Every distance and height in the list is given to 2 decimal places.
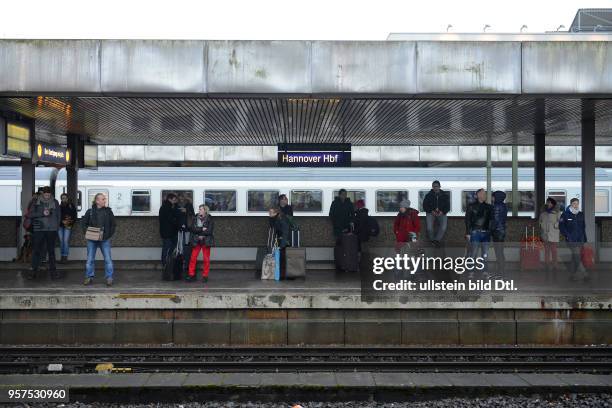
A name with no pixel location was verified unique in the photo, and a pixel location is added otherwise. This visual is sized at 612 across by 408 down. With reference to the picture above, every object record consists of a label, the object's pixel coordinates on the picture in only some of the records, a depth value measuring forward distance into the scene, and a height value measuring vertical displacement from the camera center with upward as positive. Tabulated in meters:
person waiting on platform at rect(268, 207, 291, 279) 12.12 -0.38
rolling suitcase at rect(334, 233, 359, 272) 13.12 -0.85
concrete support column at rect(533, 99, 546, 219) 15.56 +1.13
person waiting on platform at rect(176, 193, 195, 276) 12.23 -0.39
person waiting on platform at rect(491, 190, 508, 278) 11.53 -0.10
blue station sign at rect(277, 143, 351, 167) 14.49 +1.26
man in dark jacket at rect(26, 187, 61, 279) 11.65 -0.25
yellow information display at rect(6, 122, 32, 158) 11.76 +1.35
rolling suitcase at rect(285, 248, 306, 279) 11.98 -0.99
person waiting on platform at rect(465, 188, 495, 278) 11.62 -0.16
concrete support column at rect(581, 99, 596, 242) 12.93 +0.80
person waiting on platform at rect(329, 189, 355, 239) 13.52 -0.04
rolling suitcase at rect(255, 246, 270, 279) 12.51 -0.92
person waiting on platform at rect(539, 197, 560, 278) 12.48 -0.21
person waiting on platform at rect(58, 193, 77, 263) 13.70 -0.22
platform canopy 10.12 +2.23
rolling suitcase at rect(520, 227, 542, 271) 10.51 -0.74
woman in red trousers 11.77 -0.45
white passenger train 20.56 +0.81
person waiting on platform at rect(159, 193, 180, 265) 12.32 -0.22
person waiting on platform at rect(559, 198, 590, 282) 11.73 -0.23
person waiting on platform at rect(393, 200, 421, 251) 12.07 -0.24
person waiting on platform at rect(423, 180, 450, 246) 13.20 -0.02
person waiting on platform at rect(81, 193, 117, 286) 11.12 -0.34
